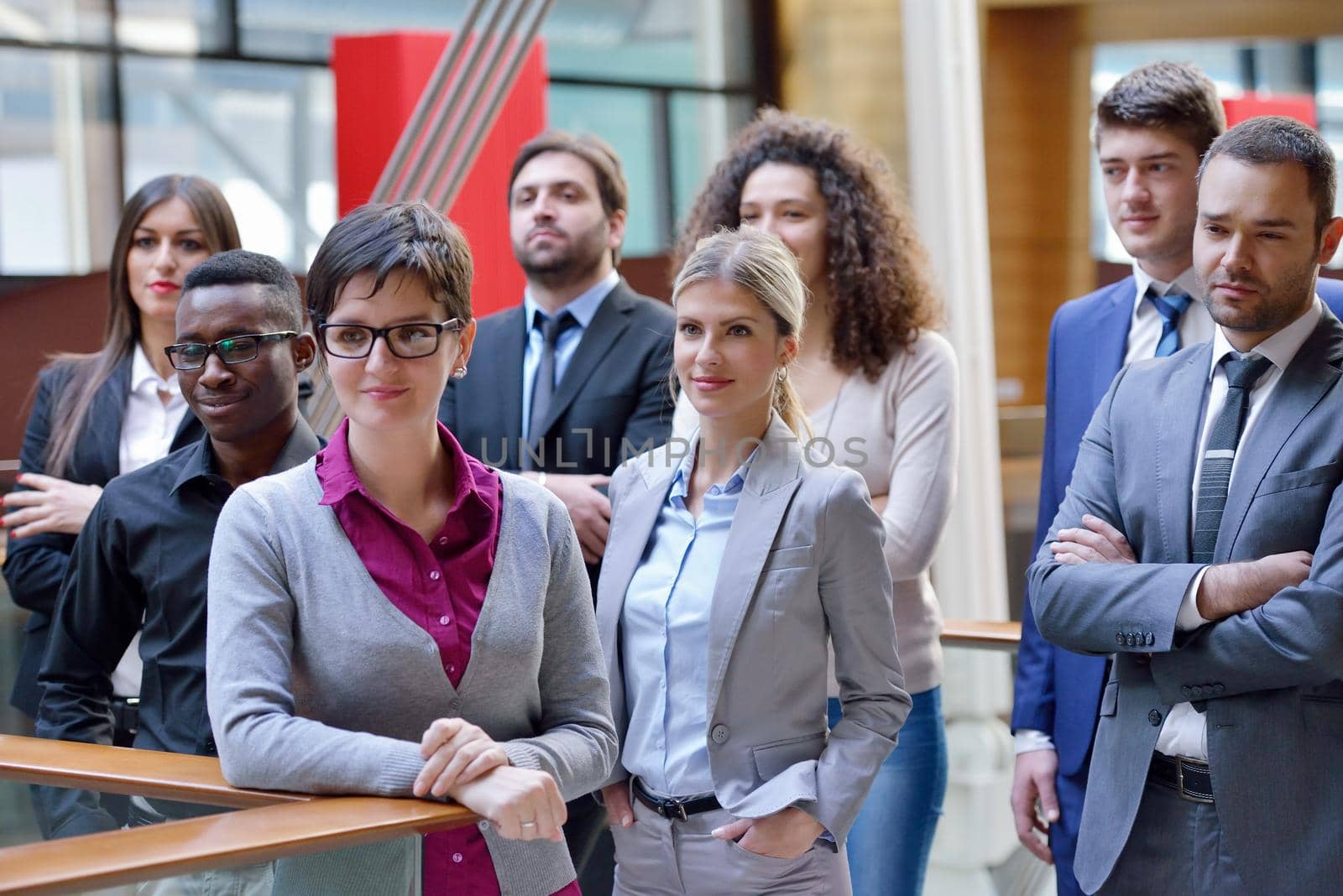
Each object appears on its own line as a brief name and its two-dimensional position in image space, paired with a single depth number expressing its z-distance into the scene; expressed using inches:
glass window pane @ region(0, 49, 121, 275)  277.3
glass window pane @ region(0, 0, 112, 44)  276.5
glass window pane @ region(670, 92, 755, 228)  381.7
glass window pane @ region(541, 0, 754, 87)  368.8
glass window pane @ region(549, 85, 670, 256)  366.3
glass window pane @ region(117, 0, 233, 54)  288.0
